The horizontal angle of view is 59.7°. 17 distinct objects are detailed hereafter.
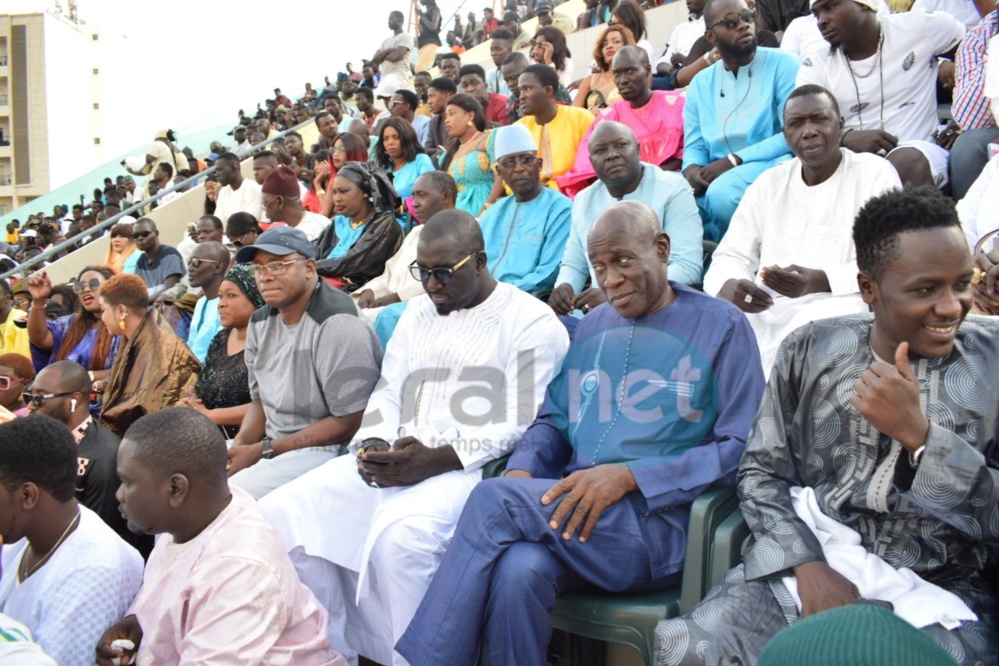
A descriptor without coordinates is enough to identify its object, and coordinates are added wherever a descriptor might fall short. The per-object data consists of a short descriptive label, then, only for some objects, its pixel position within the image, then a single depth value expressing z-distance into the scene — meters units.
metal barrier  11.30
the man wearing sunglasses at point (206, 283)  6.07
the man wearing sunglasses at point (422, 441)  3.04
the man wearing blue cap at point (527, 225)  5.19
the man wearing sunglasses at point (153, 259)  8.27
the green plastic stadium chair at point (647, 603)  2.52
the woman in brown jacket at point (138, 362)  4.83
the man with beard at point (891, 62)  4.89
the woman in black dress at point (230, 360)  4.50
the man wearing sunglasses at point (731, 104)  5.21
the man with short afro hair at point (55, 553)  2.68
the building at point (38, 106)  37.38
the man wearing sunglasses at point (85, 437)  3.79
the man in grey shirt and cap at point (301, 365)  3.85
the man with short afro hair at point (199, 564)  2.41
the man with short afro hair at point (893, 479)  2.03
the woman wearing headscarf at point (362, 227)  5.94
